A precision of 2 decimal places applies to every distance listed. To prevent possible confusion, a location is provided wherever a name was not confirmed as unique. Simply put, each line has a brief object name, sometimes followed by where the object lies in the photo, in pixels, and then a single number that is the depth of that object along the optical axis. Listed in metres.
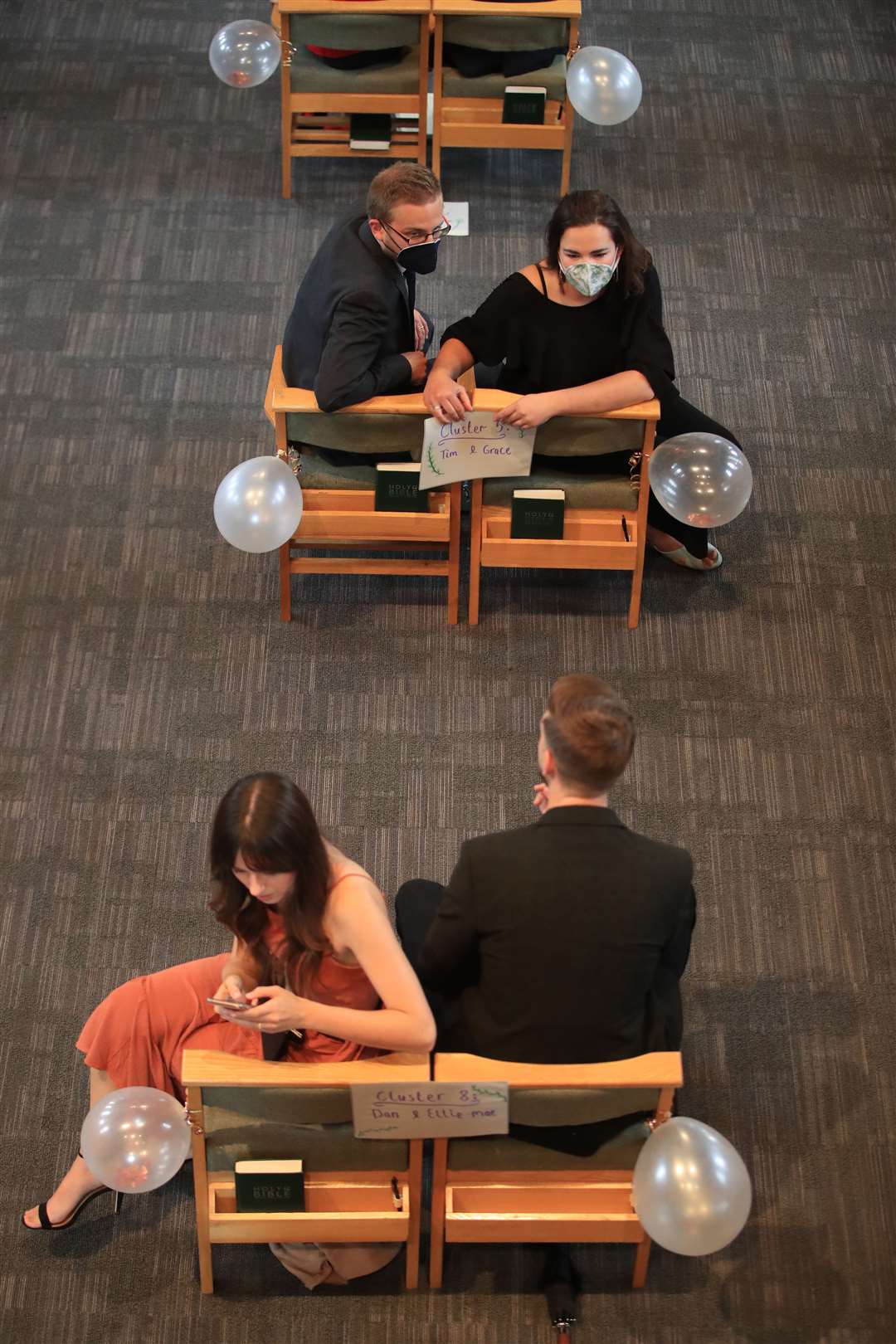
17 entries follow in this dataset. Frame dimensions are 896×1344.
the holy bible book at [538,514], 7.71
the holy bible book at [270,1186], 5.13
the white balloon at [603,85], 9.52
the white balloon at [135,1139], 4.90
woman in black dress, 7.24
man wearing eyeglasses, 7.21
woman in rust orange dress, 4.85
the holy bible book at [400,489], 7.62
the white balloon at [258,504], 7.14
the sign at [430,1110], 4.85
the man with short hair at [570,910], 4.79
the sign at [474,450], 7.39
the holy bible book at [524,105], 10.18
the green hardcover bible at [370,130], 10.55
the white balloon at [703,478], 7.16
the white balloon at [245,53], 9.69
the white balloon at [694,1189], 4.79
